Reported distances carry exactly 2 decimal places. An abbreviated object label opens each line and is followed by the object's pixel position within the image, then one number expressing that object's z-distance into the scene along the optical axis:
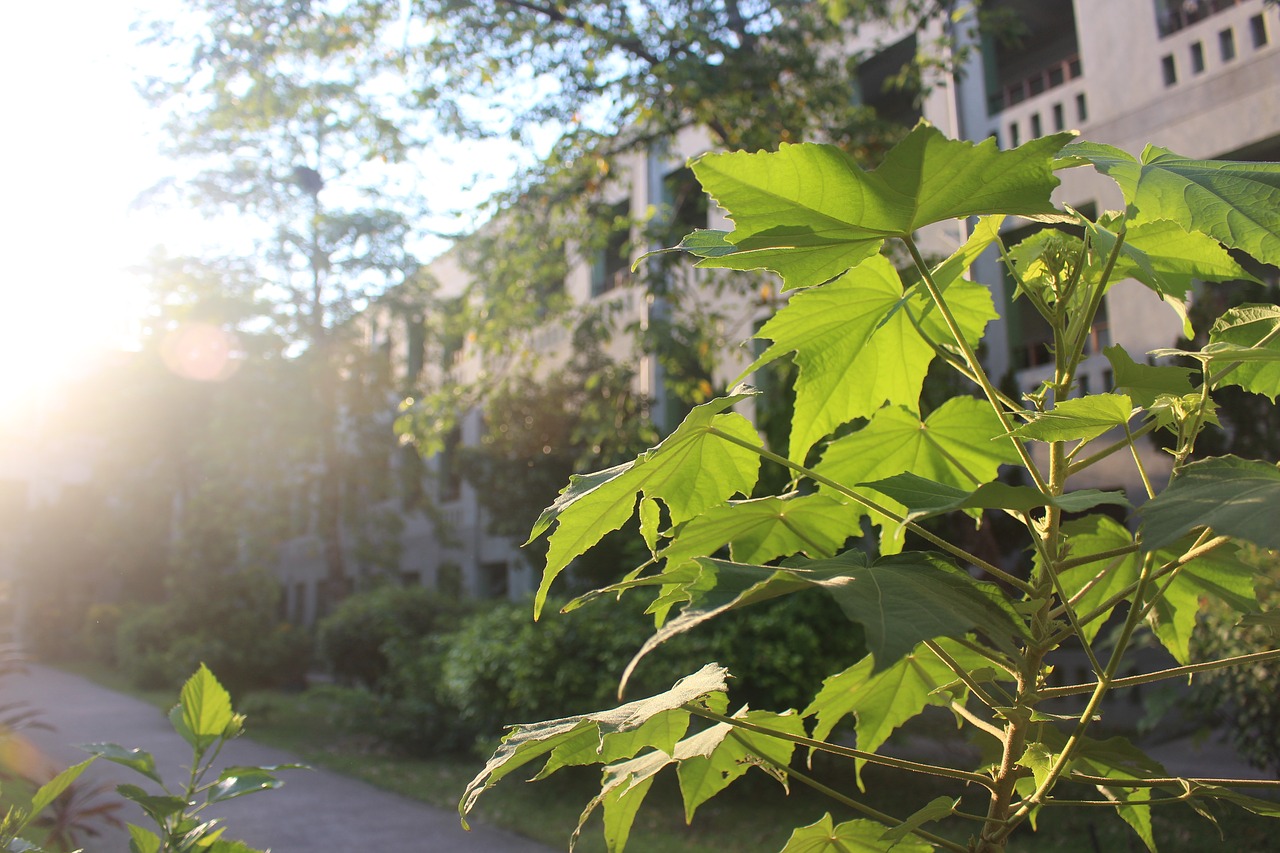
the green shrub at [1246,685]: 4.83
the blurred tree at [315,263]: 18.55
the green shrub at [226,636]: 14.63
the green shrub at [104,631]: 21.75
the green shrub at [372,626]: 12.52
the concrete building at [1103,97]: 7.64
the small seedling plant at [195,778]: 1.45
